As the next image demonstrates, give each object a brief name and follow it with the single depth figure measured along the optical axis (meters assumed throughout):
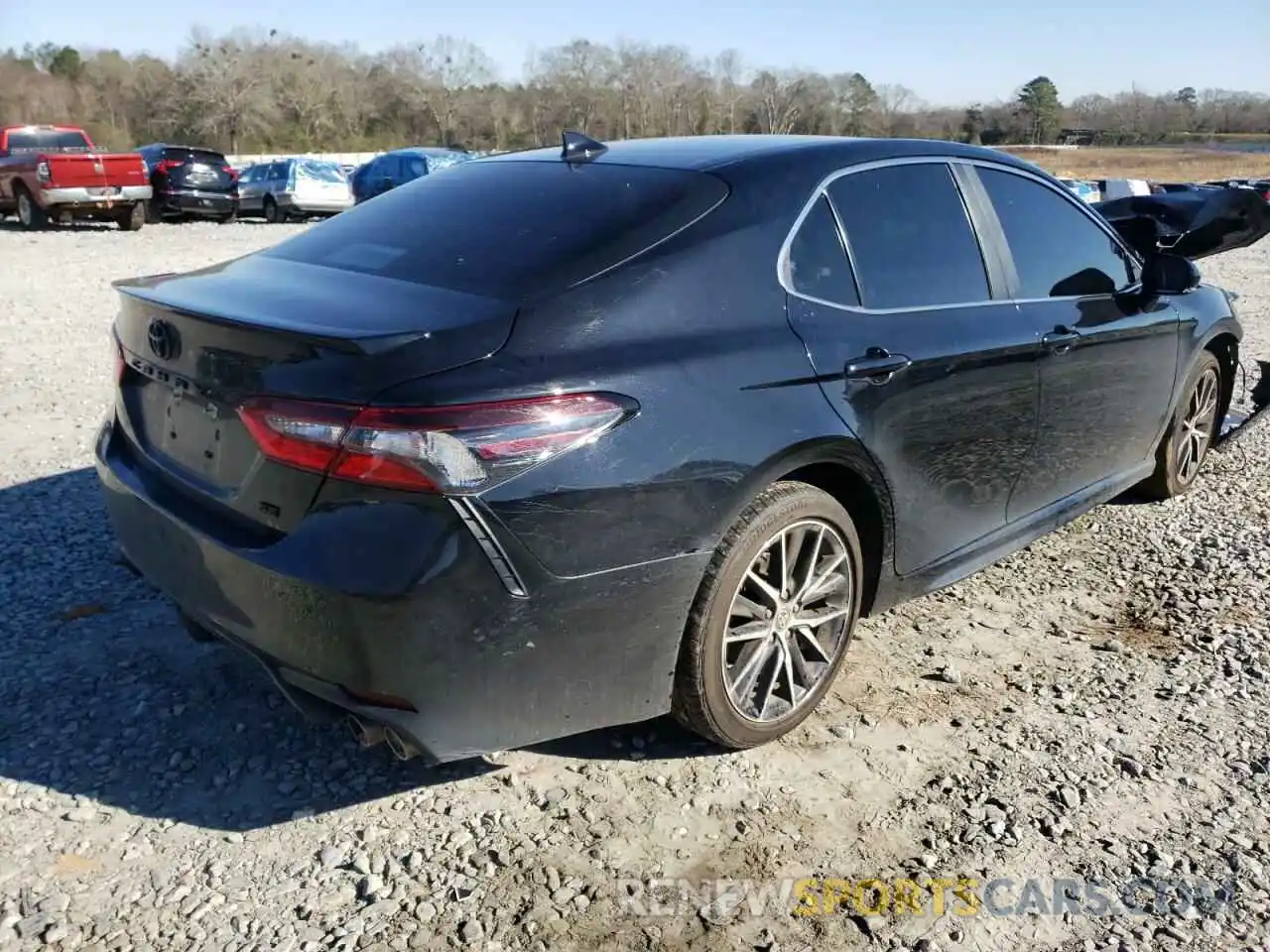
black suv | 22.11
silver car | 23.94
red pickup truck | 18.56
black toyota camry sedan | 2.35
